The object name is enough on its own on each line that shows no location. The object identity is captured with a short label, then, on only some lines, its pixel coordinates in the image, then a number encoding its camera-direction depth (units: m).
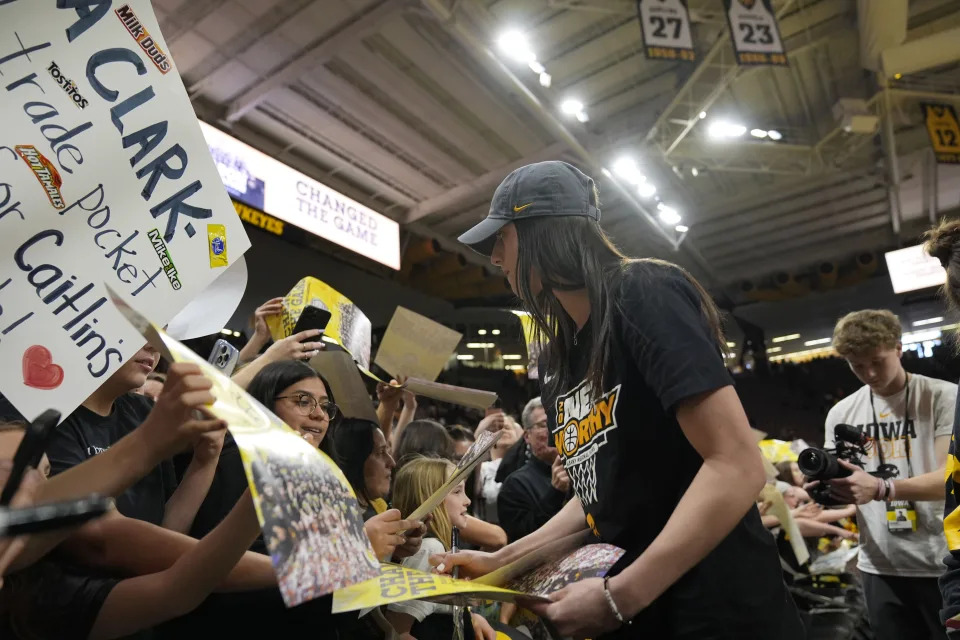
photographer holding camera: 2.44
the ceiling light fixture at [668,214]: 9.29
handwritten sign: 1.11
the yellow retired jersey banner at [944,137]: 7.19
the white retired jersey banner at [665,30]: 5.21
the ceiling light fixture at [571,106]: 6.96
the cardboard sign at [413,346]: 2.77
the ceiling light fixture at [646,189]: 8.54
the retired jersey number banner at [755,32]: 5.27
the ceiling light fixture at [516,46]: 5.88
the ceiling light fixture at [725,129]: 7.36
